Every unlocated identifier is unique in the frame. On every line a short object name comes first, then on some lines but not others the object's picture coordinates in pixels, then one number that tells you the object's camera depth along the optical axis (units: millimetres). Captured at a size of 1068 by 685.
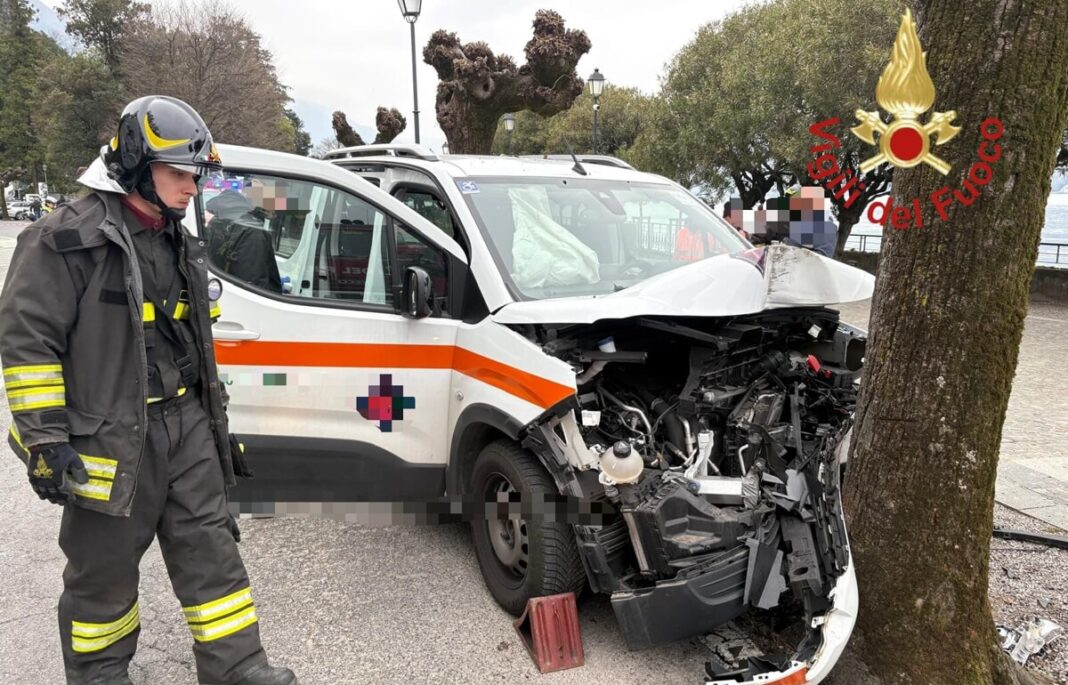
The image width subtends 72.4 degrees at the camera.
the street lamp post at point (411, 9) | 11922
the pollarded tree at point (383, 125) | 18875
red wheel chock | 2938
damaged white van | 2650
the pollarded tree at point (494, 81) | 12062
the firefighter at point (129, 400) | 2252
